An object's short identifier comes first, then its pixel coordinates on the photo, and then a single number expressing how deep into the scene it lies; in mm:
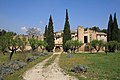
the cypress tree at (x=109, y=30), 31768
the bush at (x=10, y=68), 9490
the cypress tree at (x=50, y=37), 31250
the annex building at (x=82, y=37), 35859
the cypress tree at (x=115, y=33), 30978
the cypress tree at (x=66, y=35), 30487
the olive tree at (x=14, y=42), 18107
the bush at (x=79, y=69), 8501
